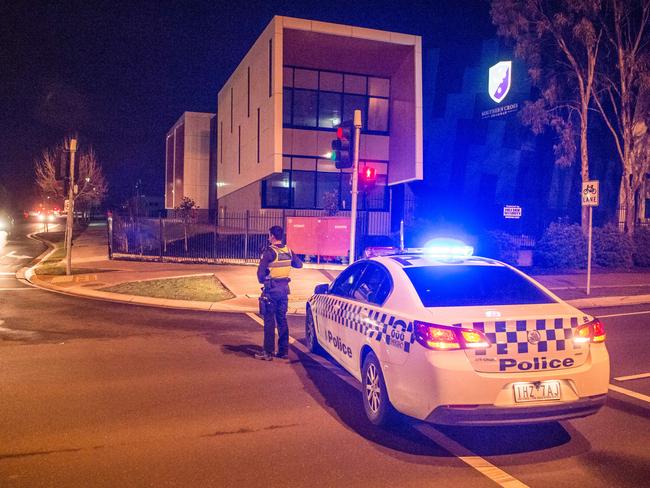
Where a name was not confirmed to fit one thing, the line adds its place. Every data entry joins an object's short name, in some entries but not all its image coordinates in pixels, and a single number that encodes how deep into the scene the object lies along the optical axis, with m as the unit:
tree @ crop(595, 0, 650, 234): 21.17
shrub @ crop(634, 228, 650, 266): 21.80
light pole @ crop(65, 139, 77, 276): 15.83
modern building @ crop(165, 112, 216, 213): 50.41
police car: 4.31
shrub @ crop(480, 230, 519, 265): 21.45
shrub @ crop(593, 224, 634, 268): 21.19
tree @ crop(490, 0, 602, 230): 21.03
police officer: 7.31
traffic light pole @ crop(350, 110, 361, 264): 11.38
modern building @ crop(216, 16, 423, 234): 27.77
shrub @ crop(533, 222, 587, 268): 20.45
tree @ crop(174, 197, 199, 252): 29.24
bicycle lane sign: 14.28
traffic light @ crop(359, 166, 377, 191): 12.55
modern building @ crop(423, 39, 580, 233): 31.31
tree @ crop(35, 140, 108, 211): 50.67
